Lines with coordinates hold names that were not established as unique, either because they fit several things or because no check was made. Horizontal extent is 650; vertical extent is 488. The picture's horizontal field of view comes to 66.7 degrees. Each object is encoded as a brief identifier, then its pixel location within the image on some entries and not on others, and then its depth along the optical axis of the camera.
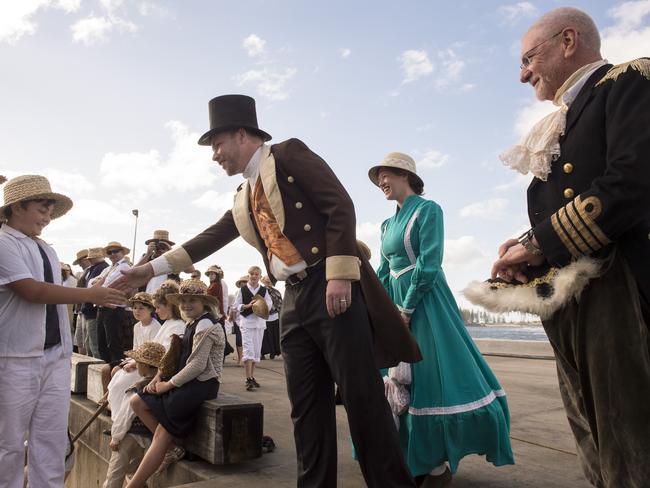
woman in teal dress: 2.66
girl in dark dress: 3.85
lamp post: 28.72
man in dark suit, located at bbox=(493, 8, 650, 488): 1.37
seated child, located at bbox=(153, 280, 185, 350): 4.99
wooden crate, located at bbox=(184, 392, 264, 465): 3.58
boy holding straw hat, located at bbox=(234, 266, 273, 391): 7.31
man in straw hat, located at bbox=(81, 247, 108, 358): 7.54
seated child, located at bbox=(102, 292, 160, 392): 5.63
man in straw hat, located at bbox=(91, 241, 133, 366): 7.14
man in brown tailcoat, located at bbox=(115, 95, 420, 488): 2.08
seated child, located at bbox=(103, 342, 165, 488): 4.25
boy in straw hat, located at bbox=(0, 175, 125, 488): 3.03
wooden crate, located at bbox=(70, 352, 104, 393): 6.55
